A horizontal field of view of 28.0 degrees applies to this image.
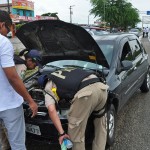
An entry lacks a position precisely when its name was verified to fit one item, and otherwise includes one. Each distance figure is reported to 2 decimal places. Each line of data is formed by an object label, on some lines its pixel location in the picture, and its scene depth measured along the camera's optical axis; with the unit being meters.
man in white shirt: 2.65
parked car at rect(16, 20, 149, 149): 3.67
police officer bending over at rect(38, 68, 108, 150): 3.13
